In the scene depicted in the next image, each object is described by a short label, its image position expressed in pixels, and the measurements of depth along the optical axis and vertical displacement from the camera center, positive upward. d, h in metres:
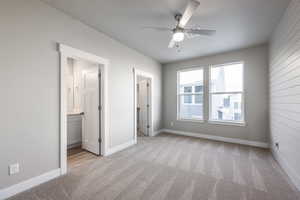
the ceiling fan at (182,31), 2.05 +1.19
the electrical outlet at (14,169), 1.76 -0.94
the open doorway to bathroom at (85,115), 2.33 -0.40
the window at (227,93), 4.07 +0.21
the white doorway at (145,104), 4.91 -0.18
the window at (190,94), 4.75 +0.20
